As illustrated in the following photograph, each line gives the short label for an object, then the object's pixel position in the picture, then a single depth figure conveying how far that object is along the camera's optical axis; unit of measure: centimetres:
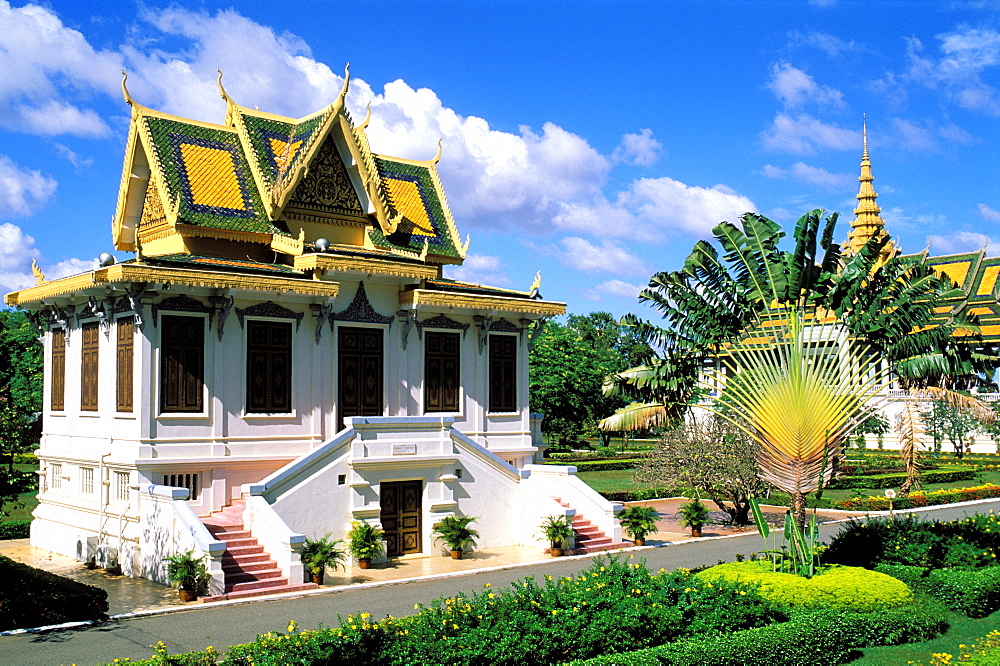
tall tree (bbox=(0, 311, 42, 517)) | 1653
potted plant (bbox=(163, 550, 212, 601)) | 1759
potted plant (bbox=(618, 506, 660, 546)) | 2459
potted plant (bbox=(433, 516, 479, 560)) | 2253
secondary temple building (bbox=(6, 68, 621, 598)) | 2109
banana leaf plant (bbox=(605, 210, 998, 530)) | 1672
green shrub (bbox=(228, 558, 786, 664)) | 1173
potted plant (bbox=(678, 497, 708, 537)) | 2647
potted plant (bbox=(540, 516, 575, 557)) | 2294
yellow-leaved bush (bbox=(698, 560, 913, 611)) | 1538
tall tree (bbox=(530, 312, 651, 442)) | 5491
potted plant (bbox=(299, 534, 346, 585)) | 1936
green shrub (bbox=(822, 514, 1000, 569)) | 1906
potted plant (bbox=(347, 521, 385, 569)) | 2105
